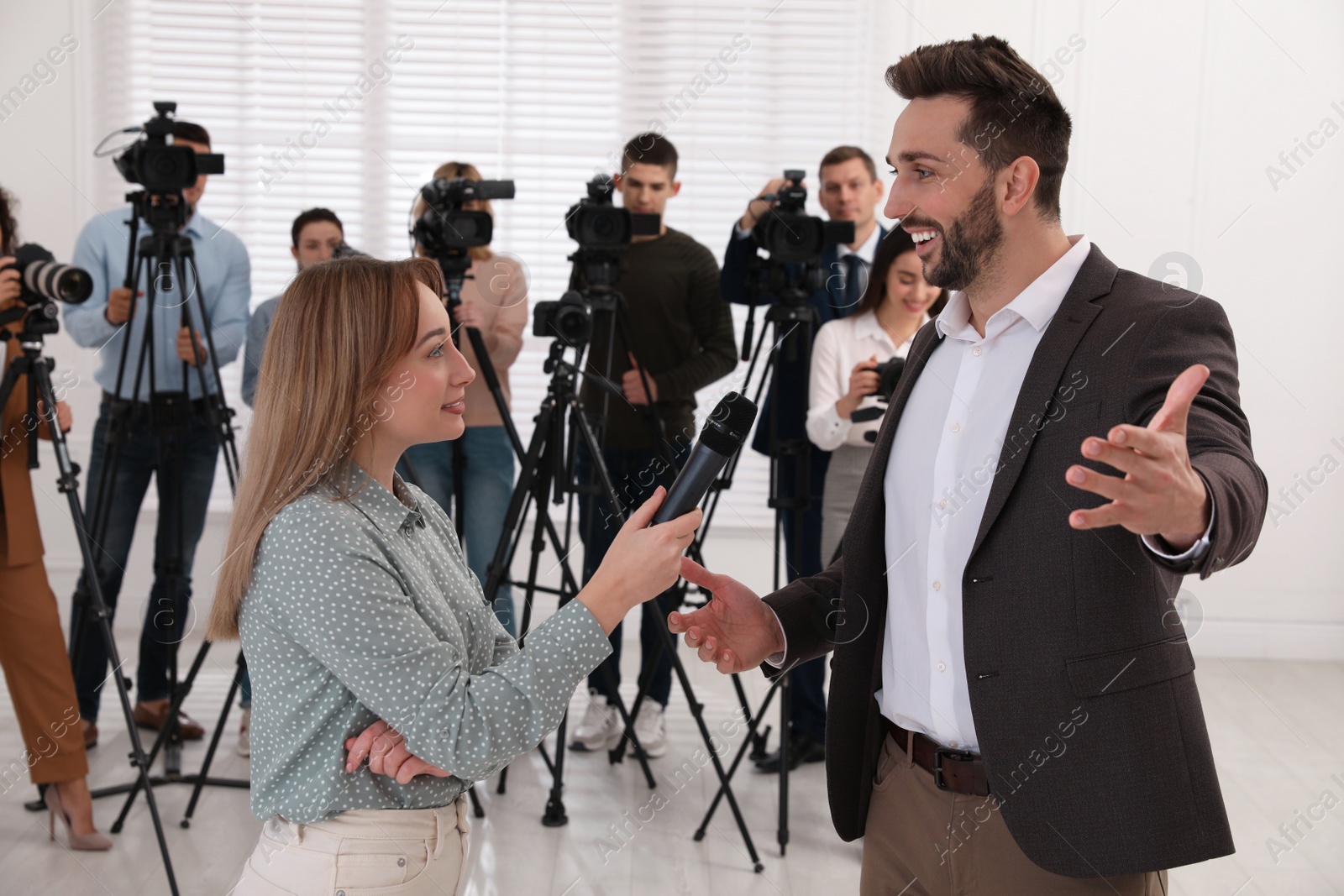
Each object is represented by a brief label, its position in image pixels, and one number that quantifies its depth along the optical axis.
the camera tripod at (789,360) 2.94
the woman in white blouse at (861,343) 3.08
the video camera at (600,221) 2.88
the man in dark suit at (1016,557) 1.16
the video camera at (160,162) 2.79
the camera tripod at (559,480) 2.72
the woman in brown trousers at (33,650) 2.64
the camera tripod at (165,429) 2.84
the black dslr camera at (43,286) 2.49
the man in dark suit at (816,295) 3.14
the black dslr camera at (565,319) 2.64
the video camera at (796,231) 2.88
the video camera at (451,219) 2.80
